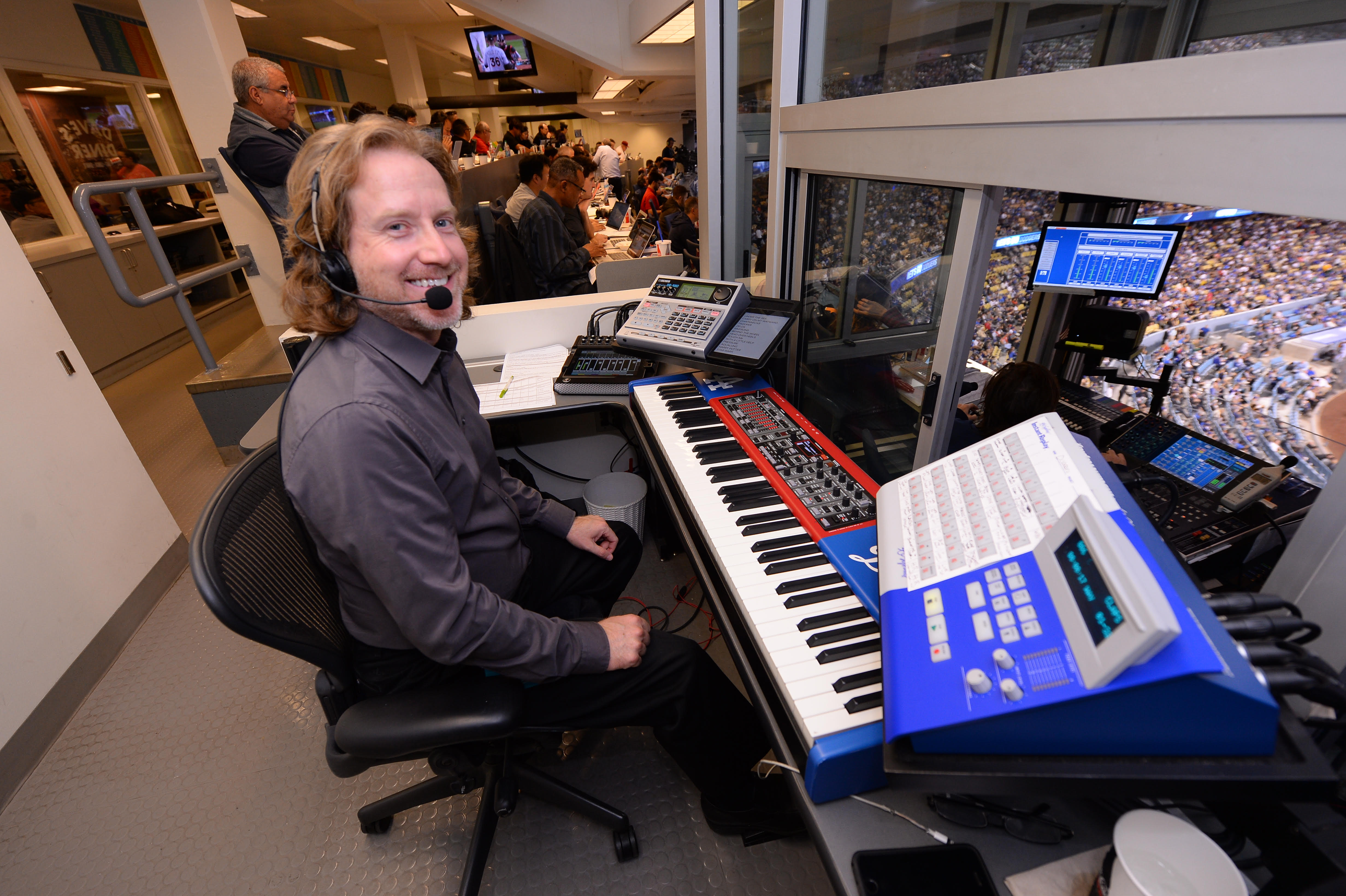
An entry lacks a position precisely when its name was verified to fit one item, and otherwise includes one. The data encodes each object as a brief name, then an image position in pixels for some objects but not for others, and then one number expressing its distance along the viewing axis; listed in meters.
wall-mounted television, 7.13
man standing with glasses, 2.64
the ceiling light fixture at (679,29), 3.40
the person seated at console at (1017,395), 1.60
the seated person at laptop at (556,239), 3.56
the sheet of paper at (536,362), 2.27
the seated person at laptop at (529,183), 3.95
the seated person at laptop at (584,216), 4.02
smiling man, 0.92
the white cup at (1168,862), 0.56
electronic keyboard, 0.80
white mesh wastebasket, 2.25
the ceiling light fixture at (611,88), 6.70
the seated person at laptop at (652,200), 7.08
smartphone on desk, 0.67
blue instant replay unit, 0.53
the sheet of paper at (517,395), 1.98
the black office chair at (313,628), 0.84
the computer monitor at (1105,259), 1.43
